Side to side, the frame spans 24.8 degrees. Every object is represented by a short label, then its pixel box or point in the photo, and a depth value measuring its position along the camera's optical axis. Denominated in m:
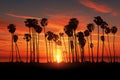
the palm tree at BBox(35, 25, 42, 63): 146.00
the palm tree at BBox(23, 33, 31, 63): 157.12
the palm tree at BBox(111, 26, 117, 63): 157.00
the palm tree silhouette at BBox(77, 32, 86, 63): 159.12
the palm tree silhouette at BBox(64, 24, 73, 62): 143.62
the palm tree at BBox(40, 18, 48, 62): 152.25
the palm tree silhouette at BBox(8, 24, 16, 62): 142.25
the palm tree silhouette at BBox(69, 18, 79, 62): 138.50
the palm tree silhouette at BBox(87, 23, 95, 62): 154.74
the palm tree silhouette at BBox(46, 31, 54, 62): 169.75
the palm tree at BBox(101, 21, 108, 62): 140.31
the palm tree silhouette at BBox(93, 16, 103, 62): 136.12
